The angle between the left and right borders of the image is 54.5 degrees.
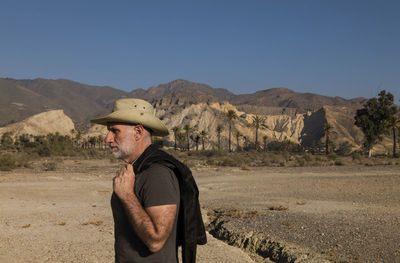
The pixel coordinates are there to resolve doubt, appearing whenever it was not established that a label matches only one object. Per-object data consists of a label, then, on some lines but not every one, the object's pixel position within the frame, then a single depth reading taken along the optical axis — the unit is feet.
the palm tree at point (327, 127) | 212.23
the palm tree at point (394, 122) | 181.37
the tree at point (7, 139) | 239.67
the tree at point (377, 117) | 181.57
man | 8.11
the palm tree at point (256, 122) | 245.28
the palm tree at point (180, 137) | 284.33
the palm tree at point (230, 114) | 239.26
